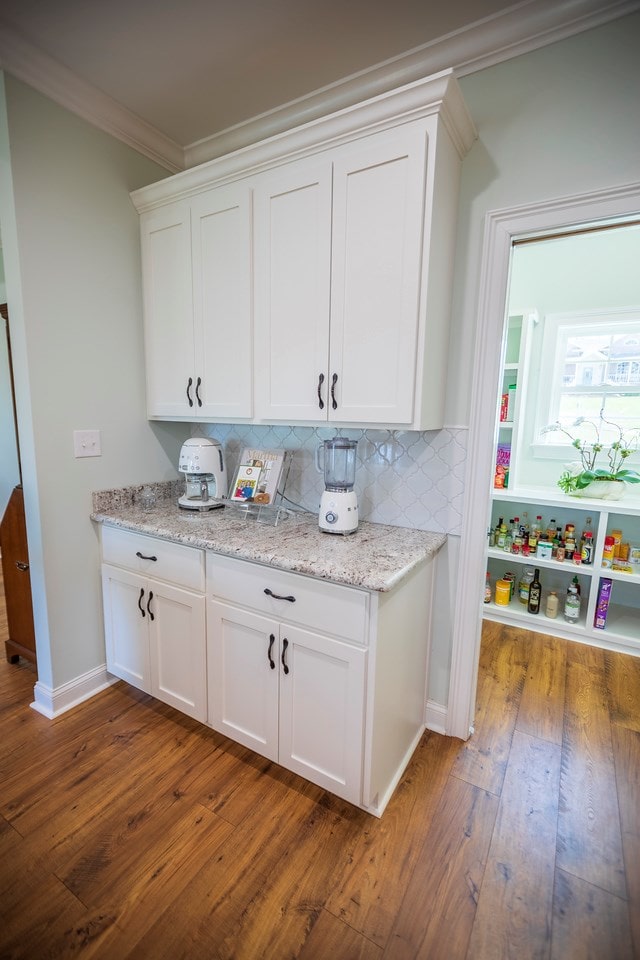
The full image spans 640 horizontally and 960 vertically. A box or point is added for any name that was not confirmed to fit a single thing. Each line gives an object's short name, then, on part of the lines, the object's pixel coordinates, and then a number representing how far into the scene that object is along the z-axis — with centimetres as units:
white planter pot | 263
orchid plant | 268
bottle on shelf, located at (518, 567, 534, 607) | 293
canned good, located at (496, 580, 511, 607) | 295
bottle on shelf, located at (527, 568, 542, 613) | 283
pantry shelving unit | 254
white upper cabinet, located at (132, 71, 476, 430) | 140
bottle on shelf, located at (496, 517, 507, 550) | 299
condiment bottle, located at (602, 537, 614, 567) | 260
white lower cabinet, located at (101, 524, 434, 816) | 134
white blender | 166
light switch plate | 192
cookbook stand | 191
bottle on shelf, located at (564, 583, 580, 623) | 271
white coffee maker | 201
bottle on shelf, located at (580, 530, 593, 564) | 266
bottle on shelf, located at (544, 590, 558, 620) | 276
